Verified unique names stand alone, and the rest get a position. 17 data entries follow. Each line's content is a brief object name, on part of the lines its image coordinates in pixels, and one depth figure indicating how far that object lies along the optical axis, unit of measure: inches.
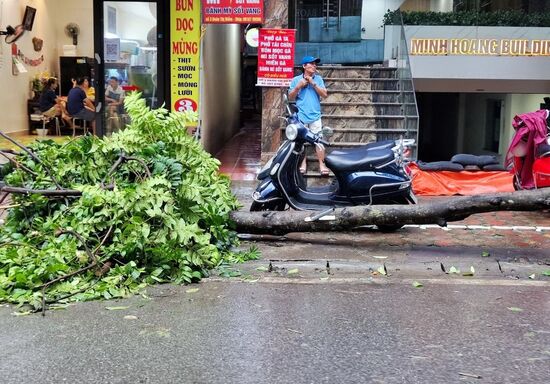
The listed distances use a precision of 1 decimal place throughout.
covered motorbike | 322.3
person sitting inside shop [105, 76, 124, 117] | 471.8
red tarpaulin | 394.0
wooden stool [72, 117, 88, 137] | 570.7
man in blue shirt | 395.5
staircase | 462.9
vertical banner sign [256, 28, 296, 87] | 433.1
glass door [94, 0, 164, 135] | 460.4
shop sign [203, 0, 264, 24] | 412.2
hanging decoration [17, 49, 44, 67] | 637.9
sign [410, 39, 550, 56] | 574.6
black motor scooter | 291.4
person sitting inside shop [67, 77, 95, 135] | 529.7
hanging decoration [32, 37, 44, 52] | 669.0
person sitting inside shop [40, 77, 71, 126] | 625.0
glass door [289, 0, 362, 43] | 631.8
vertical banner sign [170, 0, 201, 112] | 439.5
